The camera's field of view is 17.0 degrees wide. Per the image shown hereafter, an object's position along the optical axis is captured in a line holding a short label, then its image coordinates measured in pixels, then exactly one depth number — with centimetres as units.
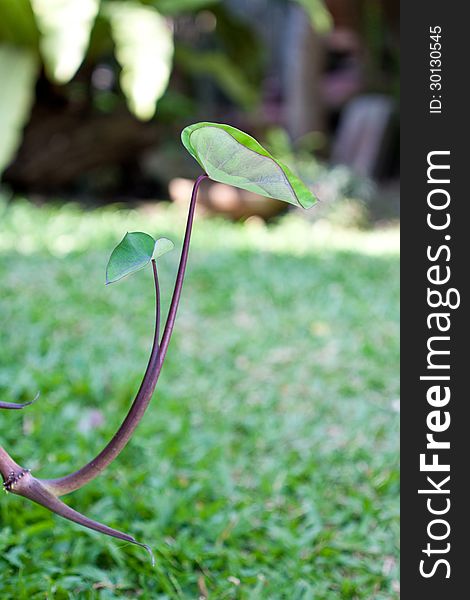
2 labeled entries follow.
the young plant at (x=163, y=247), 108
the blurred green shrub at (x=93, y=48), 400
